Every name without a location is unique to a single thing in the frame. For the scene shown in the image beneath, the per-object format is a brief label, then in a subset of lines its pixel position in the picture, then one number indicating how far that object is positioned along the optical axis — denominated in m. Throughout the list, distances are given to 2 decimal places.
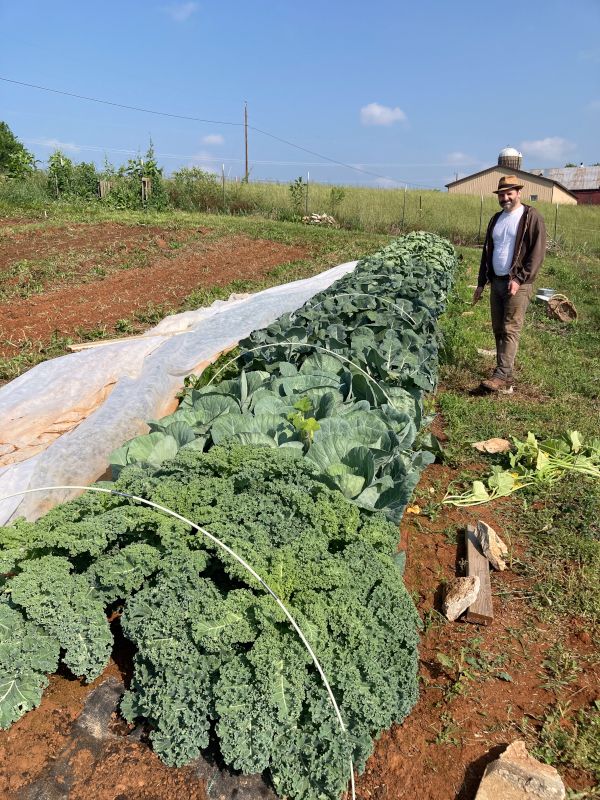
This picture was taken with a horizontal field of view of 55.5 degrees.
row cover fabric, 3.51
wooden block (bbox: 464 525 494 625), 2.89
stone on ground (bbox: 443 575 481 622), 2.90
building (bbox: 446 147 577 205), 32.59
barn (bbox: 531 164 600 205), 42.66
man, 5.45
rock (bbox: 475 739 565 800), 1.90
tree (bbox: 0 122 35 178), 23.05
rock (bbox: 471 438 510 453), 4.63
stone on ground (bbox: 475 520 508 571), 3.31
